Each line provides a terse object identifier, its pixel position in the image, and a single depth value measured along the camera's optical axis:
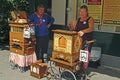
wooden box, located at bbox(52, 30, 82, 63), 2.55
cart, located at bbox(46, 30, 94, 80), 2.58
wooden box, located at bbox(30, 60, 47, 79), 3.02
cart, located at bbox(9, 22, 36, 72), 3.16
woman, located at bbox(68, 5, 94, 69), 2.74
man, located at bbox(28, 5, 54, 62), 3.28
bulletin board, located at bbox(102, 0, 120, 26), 3.54
